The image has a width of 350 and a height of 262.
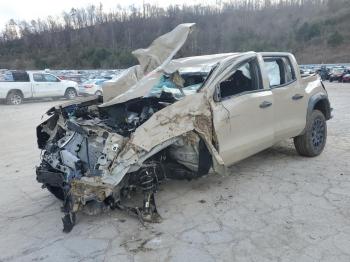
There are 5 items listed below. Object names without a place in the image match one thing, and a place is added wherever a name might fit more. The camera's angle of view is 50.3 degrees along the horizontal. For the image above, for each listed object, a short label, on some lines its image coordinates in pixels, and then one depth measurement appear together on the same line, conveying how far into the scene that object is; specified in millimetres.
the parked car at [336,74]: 32644
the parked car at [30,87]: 18797
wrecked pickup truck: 3900
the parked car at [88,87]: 21500
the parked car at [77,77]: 32359
